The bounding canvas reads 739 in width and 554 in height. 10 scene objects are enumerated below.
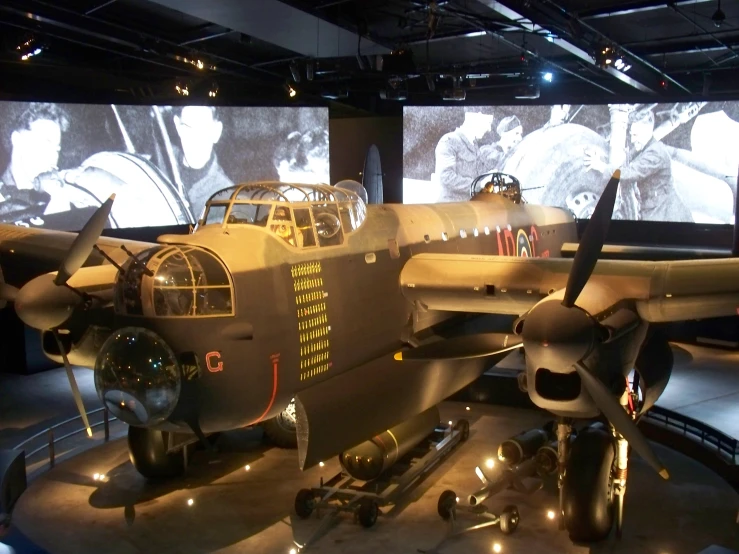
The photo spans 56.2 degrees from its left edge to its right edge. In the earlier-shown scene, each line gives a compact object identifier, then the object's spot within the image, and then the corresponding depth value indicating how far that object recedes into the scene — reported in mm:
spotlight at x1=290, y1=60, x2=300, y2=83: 15925
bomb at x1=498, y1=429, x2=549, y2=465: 9578
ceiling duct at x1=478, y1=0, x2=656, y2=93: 13180
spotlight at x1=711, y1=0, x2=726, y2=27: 12156
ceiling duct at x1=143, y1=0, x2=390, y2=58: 13250
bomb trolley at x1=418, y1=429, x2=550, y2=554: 8570
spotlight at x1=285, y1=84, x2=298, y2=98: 17669
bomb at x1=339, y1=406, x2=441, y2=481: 9438
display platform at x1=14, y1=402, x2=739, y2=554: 8320
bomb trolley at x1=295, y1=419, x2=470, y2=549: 8773
